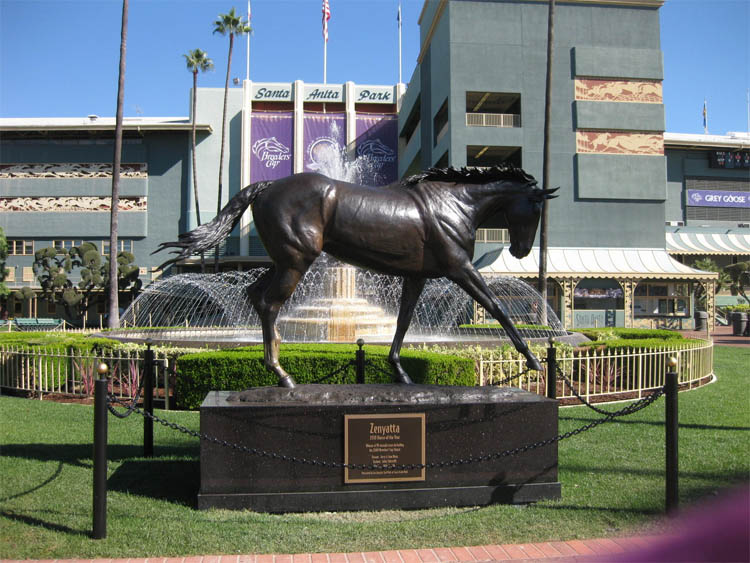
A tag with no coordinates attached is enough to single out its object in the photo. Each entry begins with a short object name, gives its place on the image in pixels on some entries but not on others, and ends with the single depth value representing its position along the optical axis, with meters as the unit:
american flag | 50.44
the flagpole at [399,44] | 50.16
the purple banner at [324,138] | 46.71
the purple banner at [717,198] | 43.56
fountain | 13.32
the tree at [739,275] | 33.97
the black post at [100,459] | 4.08
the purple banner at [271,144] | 46.91
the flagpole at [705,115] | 60.22
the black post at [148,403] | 6.29
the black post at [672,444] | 4.45
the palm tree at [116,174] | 21.95
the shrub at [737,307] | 38.56
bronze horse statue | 4.95
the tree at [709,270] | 37.91
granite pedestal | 4.62
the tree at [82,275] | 35.66
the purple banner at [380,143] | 47.38
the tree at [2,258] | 36.59
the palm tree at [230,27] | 38.50
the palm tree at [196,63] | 41.62
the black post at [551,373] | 6.39
